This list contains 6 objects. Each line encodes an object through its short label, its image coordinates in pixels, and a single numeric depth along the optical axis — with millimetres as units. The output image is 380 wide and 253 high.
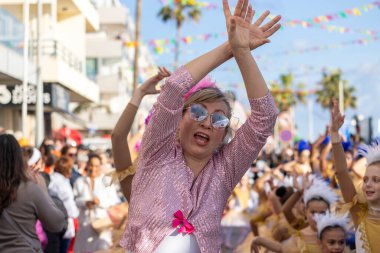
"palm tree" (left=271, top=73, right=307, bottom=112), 95200
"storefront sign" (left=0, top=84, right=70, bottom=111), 26656
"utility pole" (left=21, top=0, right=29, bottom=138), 22031
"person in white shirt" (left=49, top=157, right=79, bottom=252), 9766
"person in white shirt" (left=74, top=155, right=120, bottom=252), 11234
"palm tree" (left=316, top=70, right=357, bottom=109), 87750
